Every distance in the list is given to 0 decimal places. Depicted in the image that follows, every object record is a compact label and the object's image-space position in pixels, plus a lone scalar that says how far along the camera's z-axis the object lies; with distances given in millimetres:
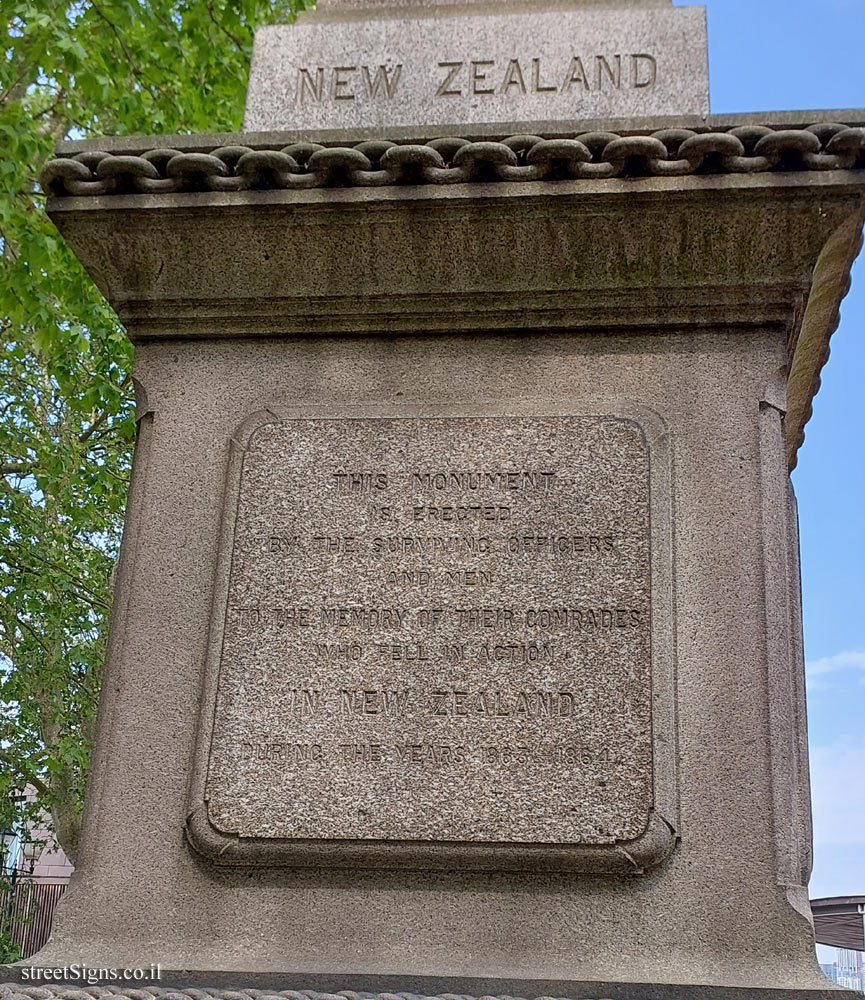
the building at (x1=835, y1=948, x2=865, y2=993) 16328
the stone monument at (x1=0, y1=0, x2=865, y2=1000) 3197
